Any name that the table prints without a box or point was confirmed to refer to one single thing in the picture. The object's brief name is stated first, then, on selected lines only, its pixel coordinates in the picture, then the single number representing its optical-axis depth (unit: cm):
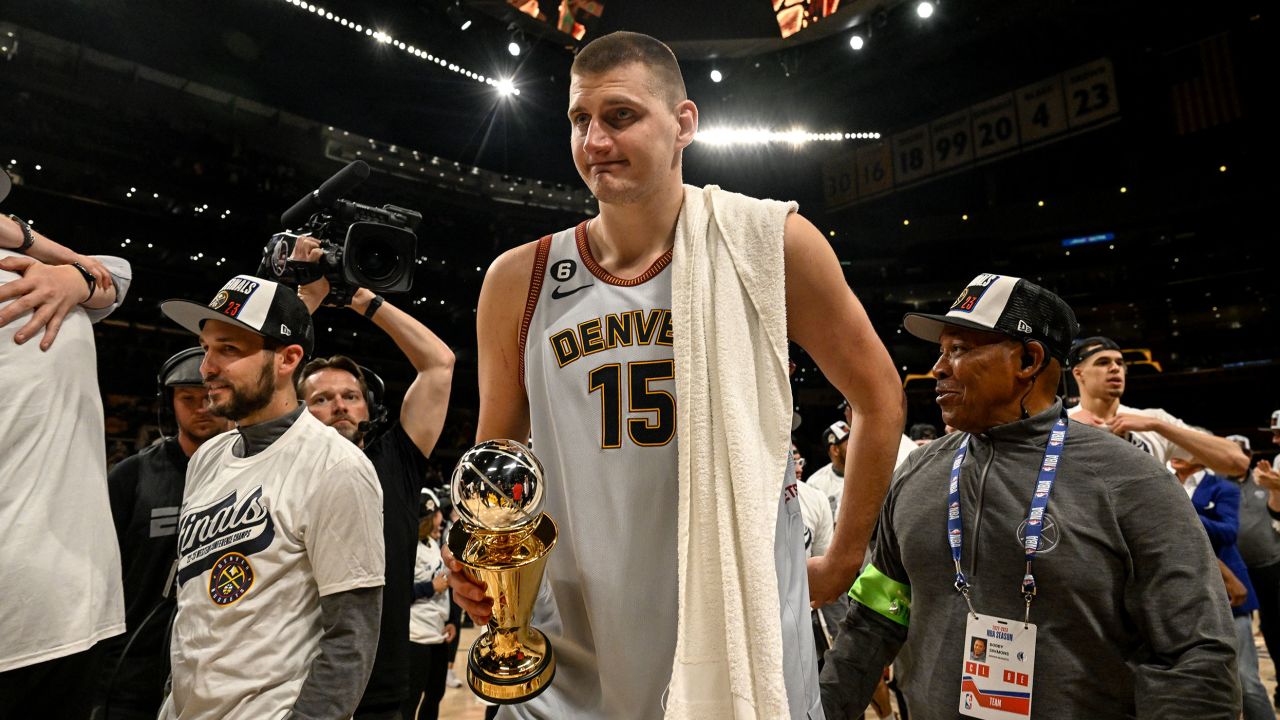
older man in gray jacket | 189
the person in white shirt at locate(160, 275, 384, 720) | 211
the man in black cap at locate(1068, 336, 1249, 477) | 354
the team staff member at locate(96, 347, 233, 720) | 271
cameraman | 287
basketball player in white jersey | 156
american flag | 1252
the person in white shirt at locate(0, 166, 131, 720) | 169
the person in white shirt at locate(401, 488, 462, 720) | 518
